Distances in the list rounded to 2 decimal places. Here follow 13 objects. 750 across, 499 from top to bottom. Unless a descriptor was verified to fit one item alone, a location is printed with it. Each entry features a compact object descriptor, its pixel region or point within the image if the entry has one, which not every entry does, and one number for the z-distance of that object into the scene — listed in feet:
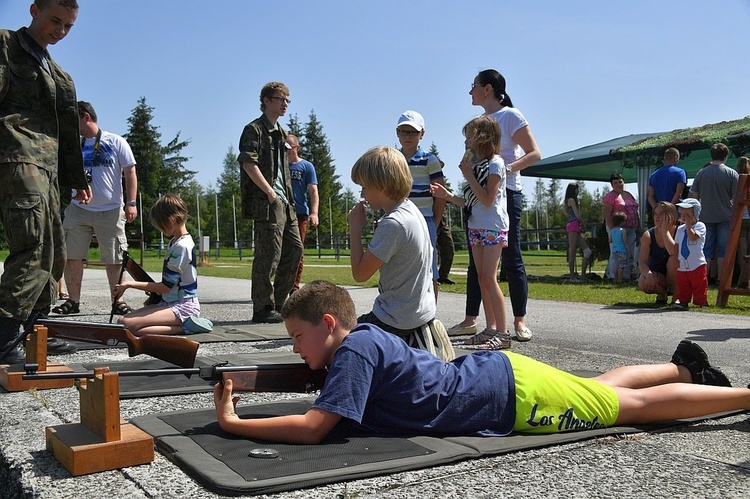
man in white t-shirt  26.23
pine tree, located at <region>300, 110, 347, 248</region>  288.10
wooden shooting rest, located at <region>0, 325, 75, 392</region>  12.66
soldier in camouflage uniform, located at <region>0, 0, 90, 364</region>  14.58
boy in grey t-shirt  12.63
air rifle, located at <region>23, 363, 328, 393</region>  9.35
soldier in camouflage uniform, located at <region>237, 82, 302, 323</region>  23.80
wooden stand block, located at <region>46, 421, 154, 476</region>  8.22
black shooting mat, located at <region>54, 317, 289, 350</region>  19.24
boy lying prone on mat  9.16
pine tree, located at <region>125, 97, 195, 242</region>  243.19
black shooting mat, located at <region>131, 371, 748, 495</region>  7.90
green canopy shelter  49.83
